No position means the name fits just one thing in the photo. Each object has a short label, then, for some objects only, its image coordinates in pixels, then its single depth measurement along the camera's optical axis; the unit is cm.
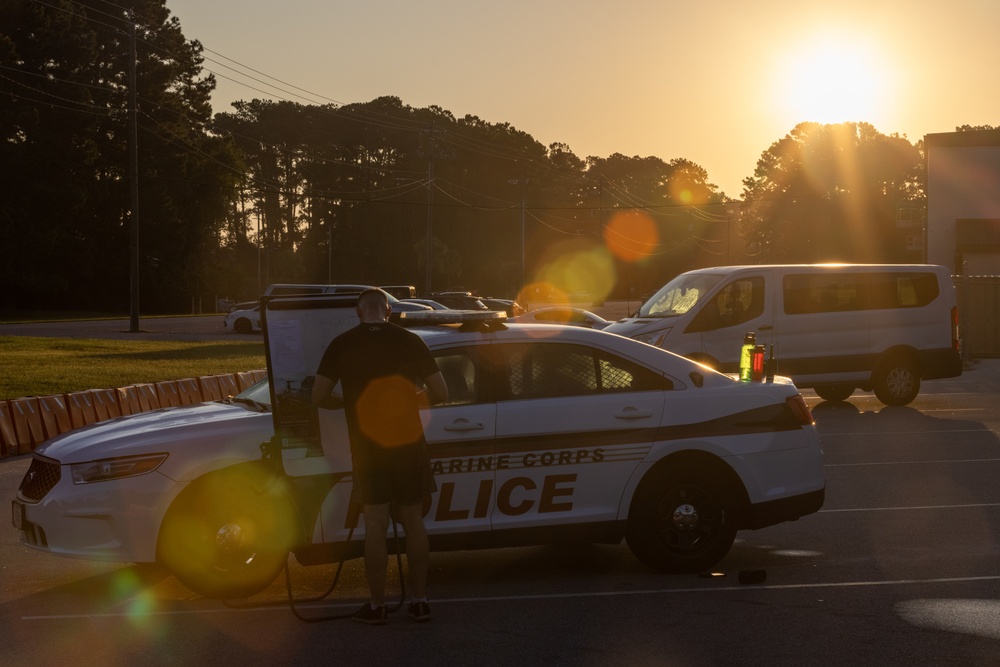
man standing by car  703
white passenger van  1902
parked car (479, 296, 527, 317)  4694
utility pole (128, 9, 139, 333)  4725
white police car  775
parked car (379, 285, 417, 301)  4584
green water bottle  902
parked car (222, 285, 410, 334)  5069
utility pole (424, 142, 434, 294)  6820
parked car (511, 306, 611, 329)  3434
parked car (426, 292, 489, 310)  4659
